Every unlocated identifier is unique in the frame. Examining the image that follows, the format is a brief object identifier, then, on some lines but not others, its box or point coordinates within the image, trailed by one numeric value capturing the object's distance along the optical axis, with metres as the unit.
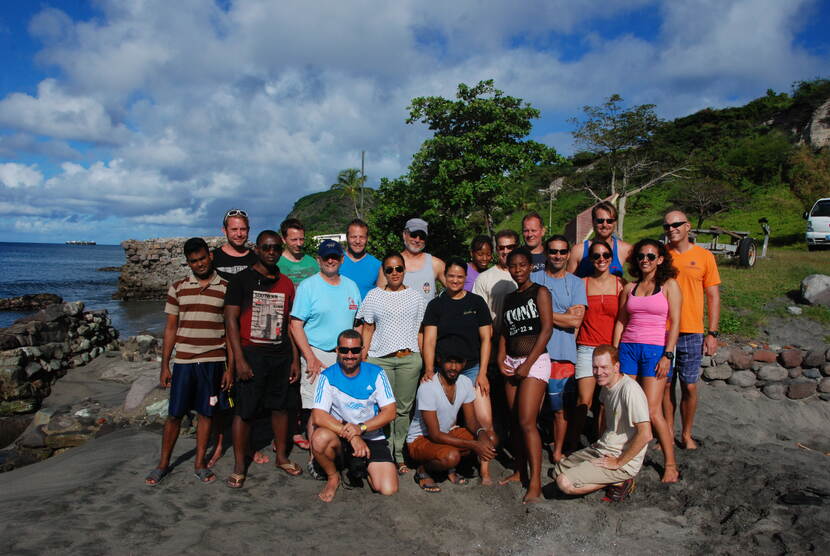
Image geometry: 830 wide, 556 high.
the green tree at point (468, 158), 18.30
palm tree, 44.75
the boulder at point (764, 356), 7.05
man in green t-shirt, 5.17
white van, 14.38
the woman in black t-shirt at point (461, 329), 4.45
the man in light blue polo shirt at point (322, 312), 4.54
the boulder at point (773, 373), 6.87
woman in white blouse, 4.52
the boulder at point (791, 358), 6.88
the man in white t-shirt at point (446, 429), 4.35
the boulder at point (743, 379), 6.98
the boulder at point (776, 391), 6.78
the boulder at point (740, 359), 7.10
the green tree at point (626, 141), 29.06
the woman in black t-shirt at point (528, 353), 4.17
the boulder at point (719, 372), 7.11
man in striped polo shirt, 4.27
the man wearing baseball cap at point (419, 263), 5.06
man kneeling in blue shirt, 4.23
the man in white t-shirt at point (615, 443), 3.95
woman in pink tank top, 4.32
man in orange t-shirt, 4.61
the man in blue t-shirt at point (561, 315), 4.45
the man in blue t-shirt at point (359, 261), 5.11
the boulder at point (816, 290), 8.36
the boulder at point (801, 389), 6.65
